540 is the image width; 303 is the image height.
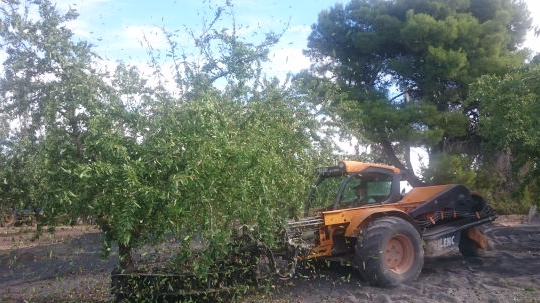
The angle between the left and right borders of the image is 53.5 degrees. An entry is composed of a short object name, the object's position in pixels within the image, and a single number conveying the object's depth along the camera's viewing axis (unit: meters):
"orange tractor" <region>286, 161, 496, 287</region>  7.64
